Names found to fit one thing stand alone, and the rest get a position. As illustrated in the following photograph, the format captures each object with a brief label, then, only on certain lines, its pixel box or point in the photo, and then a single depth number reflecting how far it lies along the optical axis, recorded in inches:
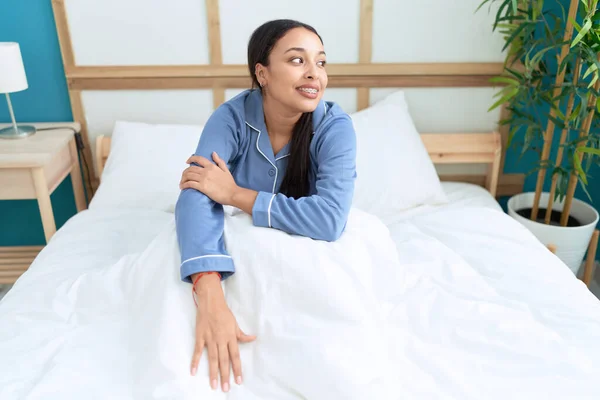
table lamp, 74.4
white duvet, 40.5
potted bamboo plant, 72.2
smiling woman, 45.8
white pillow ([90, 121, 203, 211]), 77.2
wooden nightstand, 72.9
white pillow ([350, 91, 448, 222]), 76.9
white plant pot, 78.7
